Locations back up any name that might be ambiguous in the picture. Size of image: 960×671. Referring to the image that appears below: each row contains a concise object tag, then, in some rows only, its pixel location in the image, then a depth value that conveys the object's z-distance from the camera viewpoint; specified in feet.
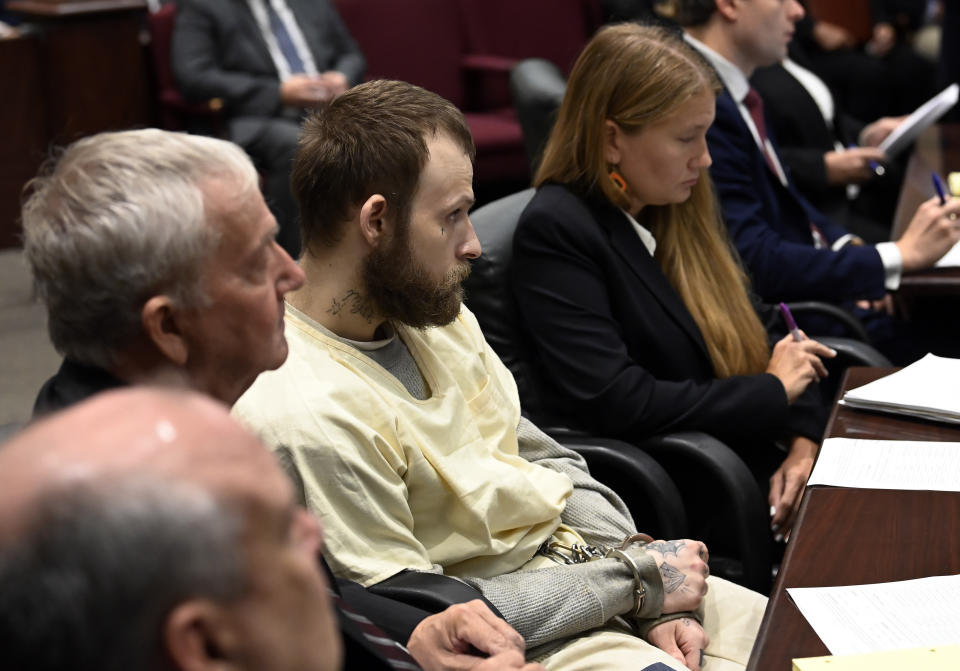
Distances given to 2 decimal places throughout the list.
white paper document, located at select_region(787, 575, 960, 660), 8.71
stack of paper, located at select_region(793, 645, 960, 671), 8.23
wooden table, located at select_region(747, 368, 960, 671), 8.86
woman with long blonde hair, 14.20
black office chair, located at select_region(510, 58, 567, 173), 19.38
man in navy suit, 17.94
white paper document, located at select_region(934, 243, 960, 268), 17.97
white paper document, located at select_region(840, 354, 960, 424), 12.76
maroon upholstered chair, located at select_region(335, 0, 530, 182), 32.53
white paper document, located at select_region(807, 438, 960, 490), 11.34
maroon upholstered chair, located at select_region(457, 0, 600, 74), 35.27
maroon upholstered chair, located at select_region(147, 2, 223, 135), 29.27
